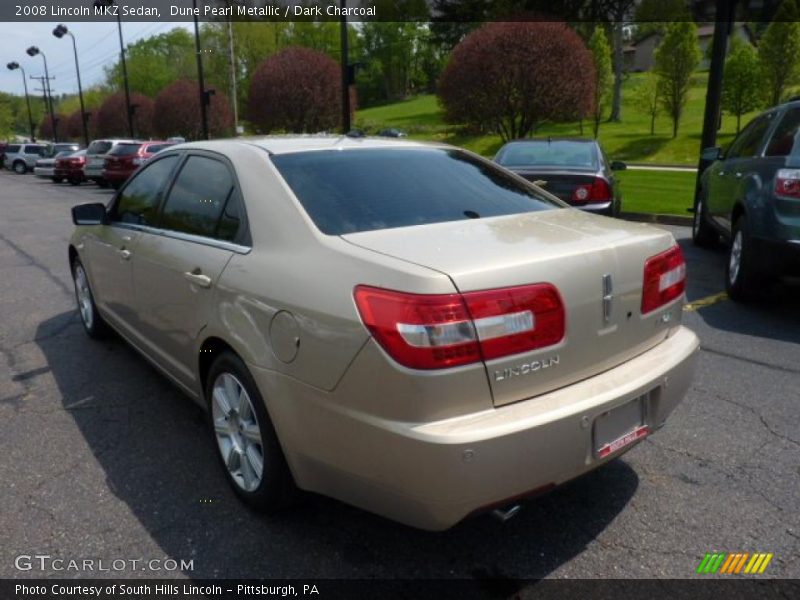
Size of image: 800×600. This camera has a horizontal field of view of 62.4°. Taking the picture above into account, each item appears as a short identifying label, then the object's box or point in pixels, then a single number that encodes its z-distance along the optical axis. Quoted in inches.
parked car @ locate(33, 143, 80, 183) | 1220.5
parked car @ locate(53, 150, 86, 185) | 1041.5
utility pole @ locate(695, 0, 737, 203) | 391.5
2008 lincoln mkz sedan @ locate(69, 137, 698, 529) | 80.4
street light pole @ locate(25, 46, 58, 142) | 2490.2
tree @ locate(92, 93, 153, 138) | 1961.1
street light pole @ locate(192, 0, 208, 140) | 998.4
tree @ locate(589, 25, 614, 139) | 1517.0
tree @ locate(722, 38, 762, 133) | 1305.4
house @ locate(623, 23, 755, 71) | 2957.2
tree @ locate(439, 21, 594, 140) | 805.2
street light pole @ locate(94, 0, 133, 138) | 1457.9
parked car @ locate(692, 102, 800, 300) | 199.6
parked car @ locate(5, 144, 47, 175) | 1557.6
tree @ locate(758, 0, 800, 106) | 1242.6
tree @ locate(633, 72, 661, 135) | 1421.6
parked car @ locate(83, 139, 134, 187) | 923.4
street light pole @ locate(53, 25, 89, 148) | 1911.3
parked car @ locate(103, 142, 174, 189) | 799.1
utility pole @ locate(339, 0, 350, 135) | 657.0
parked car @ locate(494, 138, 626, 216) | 292.5
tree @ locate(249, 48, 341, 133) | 1214.9
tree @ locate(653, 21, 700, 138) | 1243.2
